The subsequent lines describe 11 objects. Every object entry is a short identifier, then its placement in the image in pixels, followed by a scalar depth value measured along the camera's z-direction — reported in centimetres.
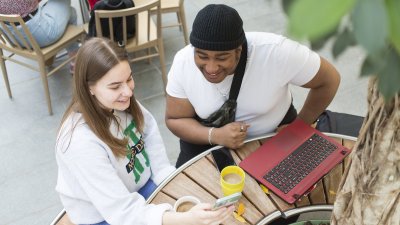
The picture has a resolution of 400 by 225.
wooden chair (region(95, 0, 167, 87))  260
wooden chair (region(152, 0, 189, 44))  333
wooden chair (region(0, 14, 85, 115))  279
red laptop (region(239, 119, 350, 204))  153
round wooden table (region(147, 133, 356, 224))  148
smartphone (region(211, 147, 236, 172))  166
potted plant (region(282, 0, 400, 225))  29
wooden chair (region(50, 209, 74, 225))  185
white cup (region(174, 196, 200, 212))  149
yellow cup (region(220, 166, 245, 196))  146
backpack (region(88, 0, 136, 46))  274
